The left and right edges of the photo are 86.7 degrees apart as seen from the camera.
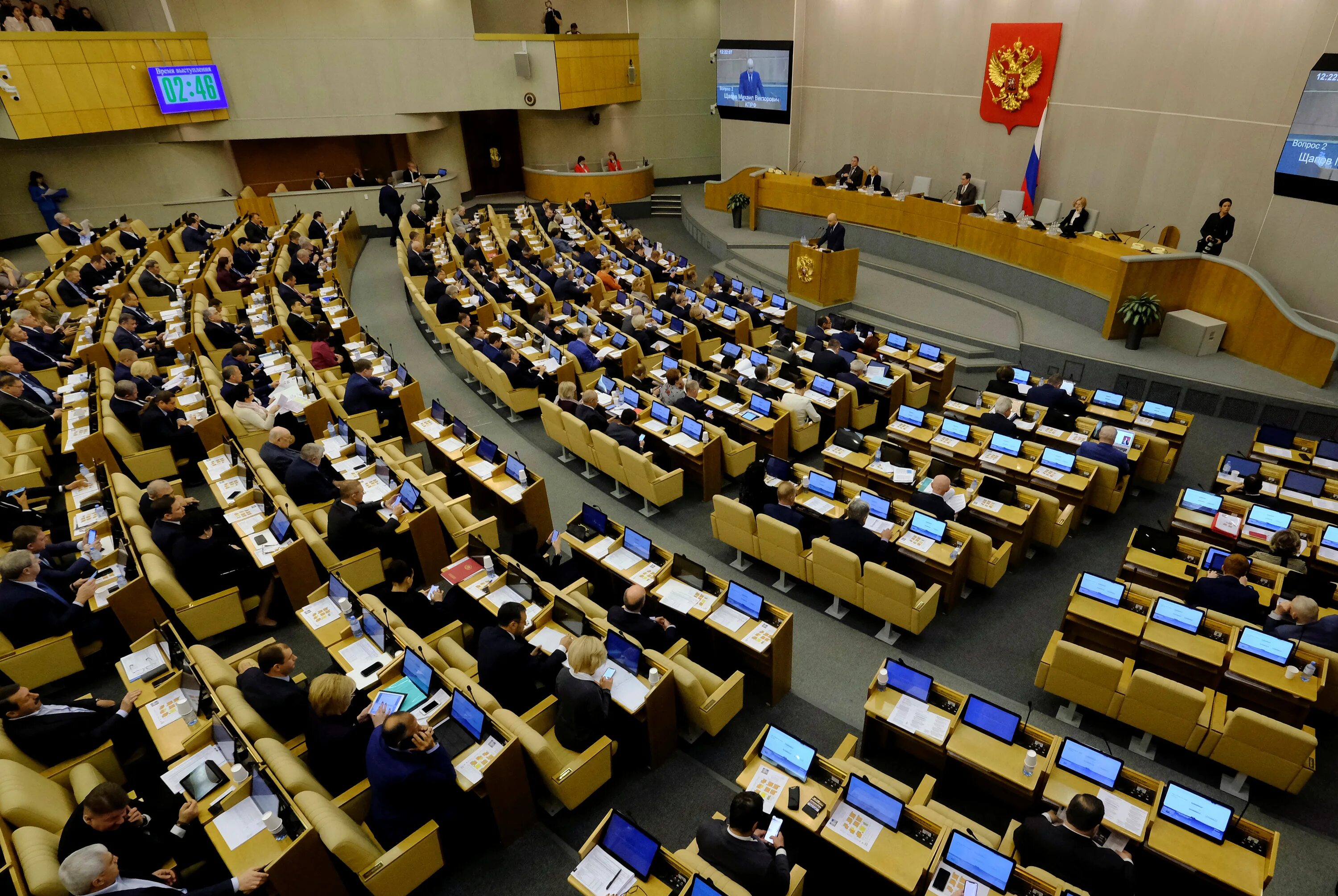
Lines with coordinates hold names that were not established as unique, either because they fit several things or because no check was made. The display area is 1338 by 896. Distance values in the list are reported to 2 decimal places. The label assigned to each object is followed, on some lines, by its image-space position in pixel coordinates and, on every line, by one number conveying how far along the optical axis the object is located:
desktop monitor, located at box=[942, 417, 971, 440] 8.19
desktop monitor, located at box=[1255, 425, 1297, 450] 7.78
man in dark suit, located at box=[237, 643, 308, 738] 4.63
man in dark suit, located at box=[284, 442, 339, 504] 6.94
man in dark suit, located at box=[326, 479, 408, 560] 6.22
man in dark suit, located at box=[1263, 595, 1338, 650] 5.10
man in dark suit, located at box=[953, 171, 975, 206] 14.27
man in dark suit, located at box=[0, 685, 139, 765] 4.42
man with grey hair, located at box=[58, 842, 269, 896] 3.31
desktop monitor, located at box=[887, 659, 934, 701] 4.83
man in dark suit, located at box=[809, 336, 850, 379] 9.78
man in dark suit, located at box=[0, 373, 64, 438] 8.25
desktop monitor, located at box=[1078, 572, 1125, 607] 5.71
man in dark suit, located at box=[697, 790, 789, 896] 3.66
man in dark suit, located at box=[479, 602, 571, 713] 4.82
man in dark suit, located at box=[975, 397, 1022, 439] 8.08
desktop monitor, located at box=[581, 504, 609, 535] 6.54
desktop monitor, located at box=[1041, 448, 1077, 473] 7.45
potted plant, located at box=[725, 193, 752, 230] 18.22
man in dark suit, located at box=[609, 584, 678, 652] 5.23
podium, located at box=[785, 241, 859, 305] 12.97
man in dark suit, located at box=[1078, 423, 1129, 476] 7.48
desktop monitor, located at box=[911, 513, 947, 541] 6.49
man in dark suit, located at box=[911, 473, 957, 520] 6.70
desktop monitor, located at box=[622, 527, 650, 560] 6.22
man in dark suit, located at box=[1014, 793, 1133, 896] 3.64
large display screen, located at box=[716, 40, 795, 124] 18.66
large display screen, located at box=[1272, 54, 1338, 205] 9.02
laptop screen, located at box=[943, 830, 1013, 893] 3.62
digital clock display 16.23
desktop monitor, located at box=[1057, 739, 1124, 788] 4.19
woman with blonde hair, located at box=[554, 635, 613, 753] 4.49
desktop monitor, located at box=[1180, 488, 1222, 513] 6.75
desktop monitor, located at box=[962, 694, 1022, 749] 4.54
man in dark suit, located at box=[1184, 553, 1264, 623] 5.50
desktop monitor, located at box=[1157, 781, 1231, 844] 3.88
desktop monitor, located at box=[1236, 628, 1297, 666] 5.04
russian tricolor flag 13.57
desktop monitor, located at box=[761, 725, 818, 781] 4.30
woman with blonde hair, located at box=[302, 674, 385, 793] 4.27
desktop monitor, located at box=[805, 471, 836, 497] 7.16
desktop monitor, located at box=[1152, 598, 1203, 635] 5.39
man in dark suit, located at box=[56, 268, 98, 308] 12.16
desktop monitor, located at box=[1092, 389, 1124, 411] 8.81
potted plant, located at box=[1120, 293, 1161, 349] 10.52
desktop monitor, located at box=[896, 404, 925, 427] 8.54
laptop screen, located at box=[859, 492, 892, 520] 6.82
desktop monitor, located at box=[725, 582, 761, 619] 5.57
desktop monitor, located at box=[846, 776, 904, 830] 4.01
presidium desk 9.63
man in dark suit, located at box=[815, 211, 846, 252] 12.93
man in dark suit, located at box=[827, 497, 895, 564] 6.19
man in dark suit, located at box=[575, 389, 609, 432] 8.43
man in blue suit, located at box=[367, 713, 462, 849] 3.96
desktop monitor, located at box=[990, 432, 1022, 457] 7.73
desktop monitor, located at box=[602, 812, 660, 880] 3.75
